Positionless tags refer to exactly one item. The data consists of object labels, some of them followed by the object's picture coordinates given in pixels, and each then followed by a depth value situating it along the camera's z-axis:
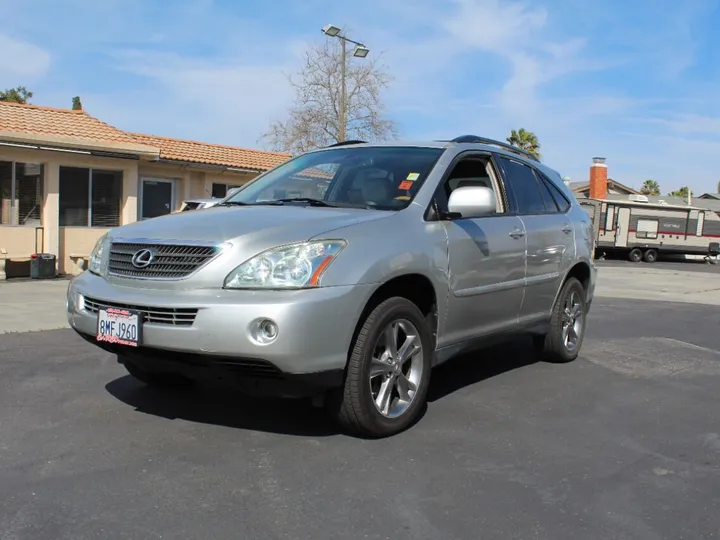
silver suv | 3.51
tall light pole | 22.52
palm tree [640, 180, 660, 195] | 72.75
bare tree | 35.16
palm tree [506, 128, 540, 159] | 48.78
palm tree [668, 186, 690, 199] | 78.12
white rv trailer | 33.09
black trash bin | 14.27
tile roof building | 14.44
